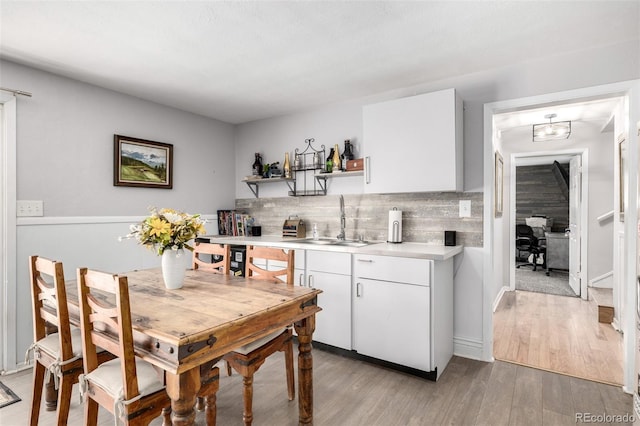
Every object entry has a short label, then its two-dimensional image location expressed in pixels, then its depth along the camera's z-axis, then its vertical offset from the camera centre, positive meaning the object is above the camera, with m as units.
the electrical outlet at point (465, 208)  2.85 +0.03
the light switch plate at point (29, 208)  2.60 +0.03
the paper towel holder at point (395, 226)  3.05 -0.13
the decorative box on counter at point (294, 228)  3.66 -0.19
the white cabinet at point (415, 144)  2.62 +0.55
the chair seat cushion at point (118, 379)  1.38 -0.71
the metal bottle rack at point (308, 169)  3.66 +0.47
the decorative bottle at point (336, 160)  3.37 +0.51
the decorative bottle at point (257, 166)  4.05 +0.55
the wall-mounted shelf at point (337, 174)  3.23 +0.37
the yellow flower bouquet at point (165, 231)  1.82 -0.11
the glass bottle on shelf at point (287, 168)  3.79 +0.49
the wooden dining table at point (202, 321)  1.26 -0.46
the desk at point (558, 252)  6.61 -0.79
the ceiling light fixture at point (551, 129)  3.93 +0.97
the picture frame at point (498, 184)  4.13 +0.35
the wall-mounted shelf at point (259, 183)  3.88 +0.35
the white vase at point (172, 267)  1.89 -0.31
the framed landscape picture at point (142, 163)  3.22 +0.49
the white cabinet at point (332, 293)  2.78 -0.68
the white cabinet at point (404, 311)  2.40 -0.74
